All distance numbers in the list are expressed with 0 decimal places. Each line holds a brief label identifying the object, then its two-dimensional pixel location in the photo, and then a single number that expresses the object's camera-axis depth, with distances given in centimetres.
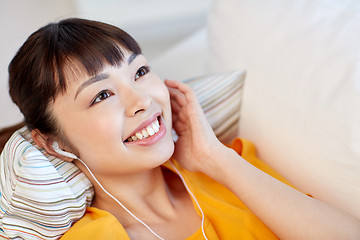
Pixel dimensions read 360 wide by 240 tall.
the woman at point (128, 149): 102
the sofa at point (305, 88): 111
